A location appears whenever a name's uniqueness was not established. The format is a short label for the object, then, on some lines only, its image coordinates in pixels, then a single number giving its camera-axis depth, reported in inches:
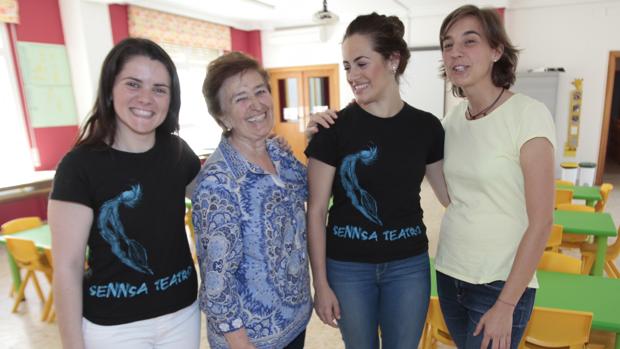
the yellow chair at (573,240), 119.1
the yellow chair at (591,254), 114.6
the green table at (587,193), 144.3
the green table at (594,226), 103.4
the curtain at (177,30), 232.5
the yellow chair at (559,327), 58.2
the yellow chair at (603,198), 147.8
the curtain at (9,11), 179.0
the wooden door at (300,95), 322.3
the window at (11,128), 192.1
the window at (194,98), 279.6
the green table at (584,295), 62.3
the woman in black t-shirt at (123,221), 42.7
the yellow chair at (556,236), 103.0
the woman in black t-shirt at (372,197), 49.9
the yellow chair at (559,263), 80.8
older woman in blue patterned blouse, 42.6
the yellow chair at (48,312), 120.2
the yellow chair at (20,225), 125.2
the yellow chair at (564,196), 141.7
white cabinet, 250.1
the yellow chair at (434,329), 71.1
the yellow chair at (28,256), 109.4
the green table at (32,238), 112.4
